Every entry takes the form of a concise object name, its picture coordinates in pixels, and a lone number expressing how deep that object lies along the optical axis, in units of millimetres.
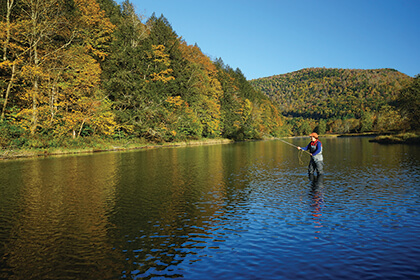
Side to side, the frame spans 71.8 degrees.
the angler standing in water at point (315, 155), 19614
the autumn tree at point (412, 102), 62531
